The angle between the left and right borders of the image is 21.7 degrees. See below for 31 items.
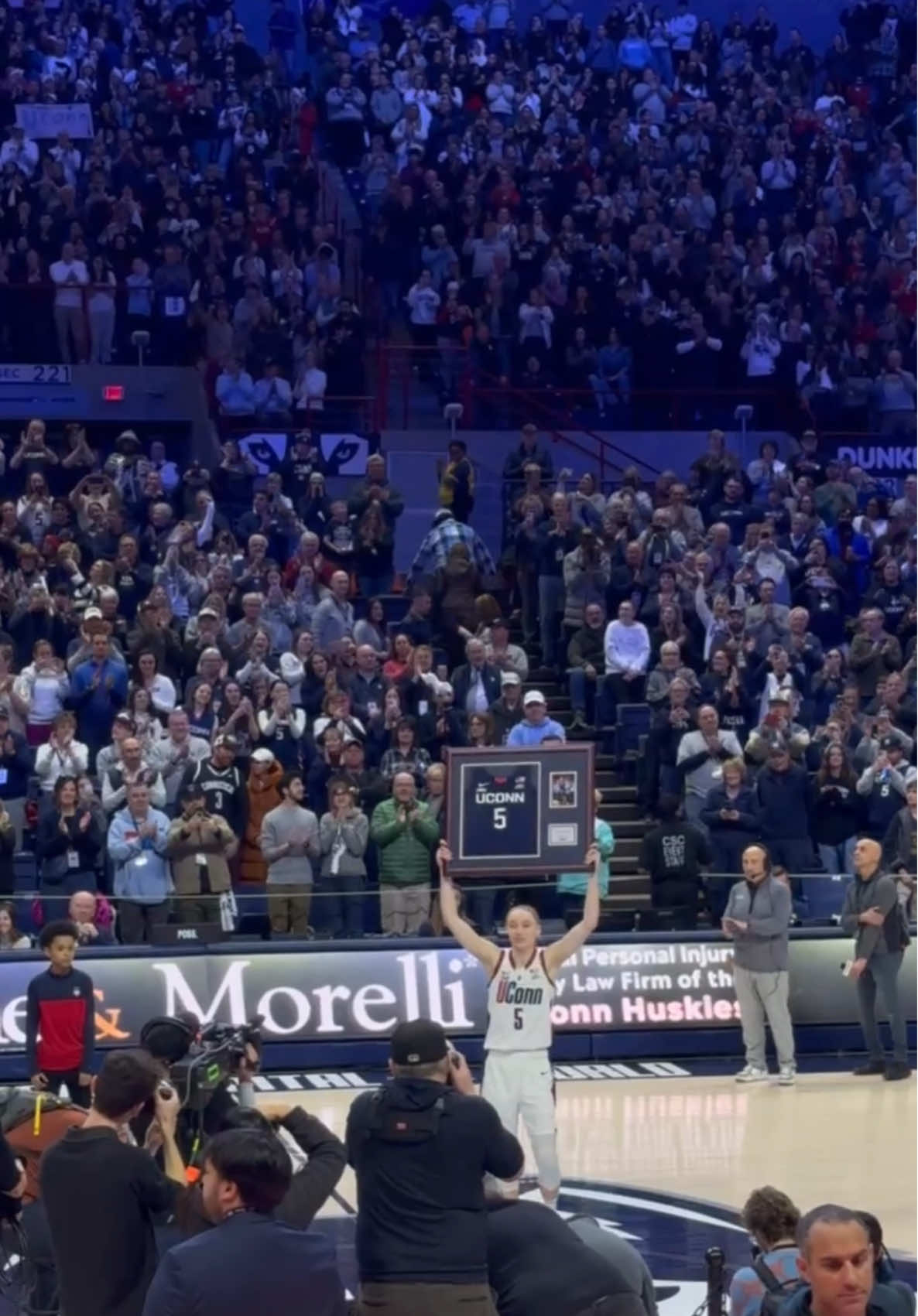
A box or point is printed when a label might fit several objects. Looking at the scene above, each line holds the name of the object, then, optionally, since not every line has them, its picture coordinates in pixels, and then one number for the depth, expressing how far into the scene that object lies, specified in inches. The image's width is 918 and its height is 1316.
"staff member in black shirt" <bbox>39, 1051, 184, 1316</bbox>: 273.7
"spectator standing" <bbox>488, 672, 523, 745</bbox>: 880.9
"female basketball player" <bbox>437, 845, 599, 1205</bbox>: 505.0
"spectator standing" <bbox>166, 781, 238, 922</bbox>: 768.9
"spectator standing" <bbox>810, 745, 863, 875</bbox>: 853.8
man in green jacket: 788.6
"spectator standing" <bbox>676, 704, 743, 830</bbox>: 866.1
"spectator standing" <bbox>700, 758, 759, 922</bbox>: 828.0
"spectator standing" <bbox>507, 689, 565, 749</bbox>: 861.2
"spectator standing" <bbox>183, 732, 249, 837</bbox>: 800.9
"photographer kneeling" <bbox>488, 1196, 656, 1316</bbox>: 298.2
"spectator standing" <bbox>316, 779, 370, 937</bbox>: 780.6
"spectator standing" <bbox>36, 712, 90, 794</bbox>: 810.2
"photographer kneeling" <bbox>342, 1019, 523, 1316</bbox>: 292.8
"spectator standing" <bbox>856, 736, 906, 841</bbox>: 853.8
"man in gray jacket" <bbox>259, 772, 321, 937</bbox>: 779.4
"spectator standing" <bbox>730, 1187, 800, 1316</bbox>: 297.4
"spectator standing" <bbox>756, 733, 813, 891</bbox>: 836.6
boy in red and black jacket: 557.9
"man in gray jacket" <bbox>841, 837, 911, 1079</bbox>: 730.2
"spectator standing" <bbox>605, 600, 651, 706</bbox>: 941.8
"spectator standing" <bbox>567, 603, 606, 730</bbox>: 957.2
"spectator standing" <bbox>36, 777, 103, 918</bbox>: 773.3
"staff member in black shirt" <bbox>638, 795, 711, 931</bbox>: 804.0
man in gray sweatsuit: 738.2
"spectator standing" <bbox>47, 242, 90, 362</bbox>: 1138.7
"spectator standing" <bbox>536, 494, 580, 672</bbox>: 997.2
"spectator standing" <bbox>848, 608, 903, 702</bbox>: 961.5
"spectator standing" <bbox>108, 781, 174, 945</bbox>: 762.2
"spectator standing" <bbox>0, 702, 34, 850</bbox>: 817.5
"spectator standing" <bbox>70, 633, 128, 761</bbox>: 852.6
